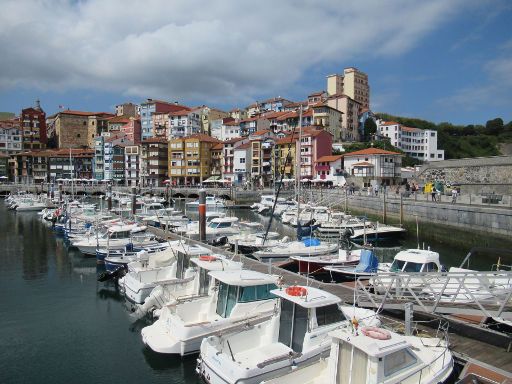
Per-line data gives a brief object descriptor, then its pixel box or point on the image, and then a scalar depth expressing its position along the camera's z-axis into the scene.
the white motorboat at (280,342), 10.66
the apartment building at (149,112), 132.75
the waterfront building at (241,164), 98.25
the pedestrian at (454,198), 39.89
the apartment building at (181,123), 124.12
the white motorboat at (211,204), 60.16
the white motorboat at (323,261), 23.42
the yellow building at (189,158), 104.75
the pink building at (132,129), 132.25
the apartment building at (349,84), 139.00
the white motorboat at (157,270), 18.91
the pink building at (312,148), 90.94
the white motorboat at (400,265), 19.58
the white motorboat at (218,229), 36.19
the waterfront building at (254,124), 113.69
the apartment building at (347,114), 117.69
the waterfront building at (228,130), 121.62
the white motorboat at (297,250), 26.20
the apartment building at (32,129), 132.25
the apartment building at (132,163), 115.38
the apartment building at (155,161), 109.38
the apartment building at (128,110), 157.50
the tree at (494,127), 137.25
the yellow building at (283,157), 91.81
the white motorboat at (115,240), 29.81
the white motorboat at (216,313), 13.39
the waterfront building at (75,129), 138.25
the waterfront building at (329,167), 85.12
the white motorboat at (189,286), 16.38
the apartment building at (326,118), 104.50
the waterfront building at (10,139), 129.12
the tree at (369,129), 122.75
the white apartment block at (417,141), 124.50
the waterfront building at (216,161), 105.19
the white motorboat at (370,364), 8.75
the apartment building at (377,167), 78.56
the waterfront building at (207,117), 133.50
